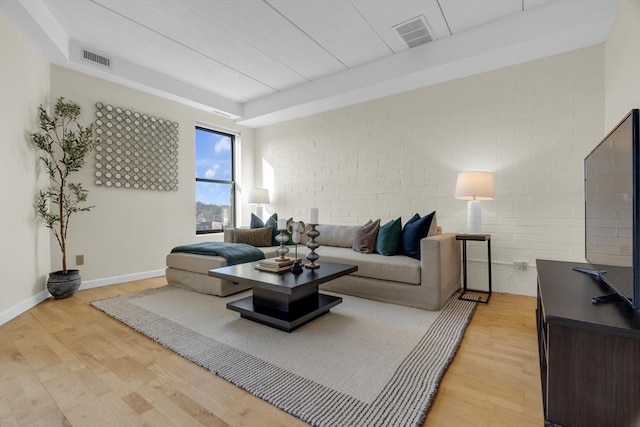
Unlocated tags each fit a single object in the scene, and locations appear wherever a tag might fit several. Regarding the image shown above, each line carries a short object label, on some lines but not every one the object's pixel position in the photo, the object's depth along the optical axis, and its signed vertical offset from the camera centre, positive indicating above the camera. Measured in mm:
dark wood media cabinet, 1009 -566
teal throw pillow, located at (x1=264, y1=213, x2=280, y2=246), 4016 -184
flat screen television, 1041 +0
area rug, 1344 -882
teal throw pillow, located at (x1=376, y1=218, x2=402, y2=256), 3054 -284
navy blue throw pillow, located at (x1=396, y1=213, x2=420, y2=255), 3102 -364
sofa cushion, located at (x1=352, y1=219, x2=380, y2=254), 3242 -300
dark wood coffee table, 2096 -685
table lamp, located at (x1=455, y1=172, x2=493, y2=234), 2877 +197
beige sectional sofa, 2549 -616
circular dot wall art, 3479 +823
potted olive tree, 2881 +466
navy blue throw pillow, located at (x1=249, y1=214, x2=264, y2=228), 4242 -158
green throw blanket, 3043 -424
